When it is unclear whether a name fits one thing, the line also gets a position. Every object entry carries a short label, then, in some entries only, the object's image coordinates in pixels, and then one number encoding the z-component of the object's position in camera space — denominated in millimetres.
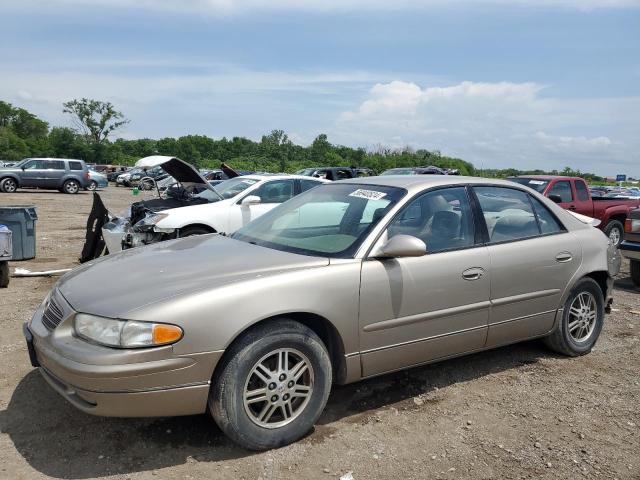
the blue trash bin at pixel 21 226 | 8266
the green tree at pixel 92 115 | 78062
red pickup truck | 11156
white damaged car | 7750
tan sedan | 2855
